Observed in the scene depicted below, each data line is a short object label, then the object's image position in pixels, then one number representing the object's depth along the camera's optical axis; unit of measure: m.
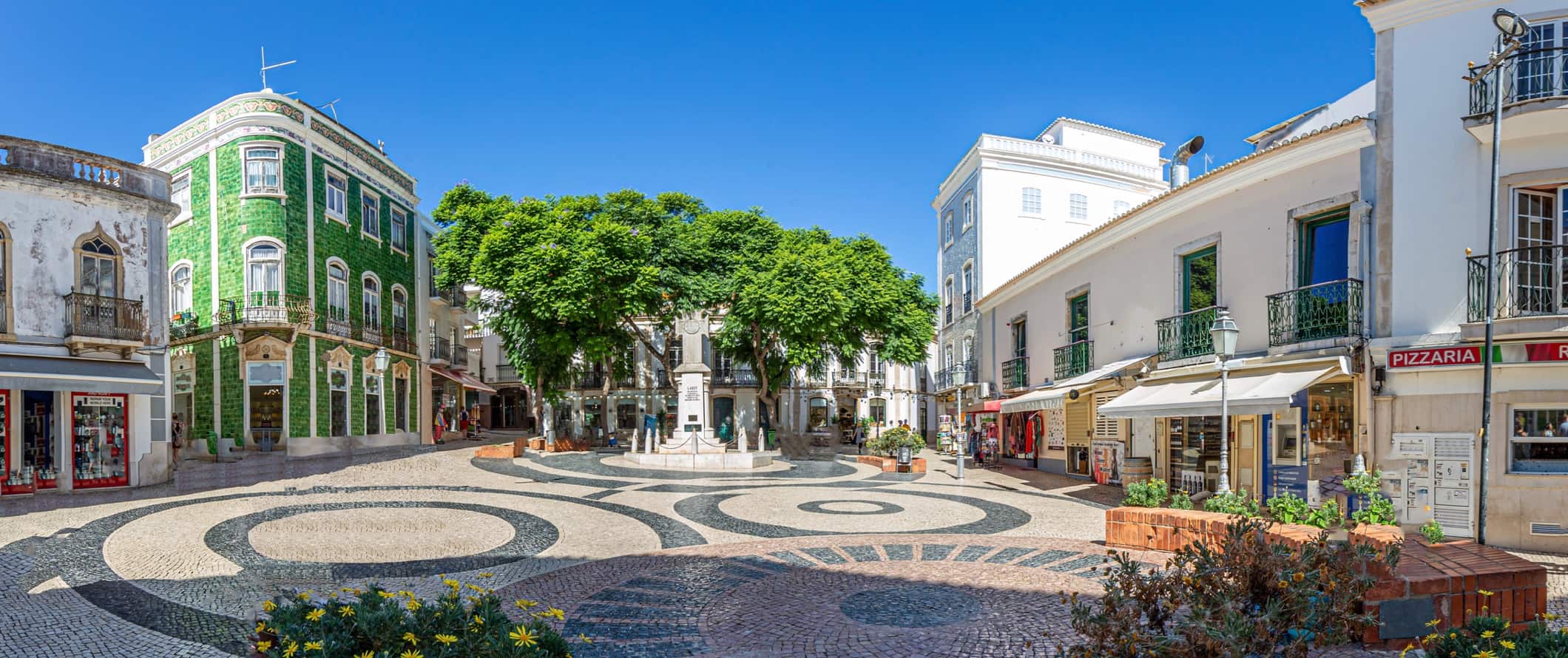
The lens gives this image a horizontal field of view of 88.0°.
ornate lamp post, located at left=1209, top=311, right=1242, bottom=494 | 10.67
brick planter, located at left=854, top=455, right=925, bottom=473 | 21.41
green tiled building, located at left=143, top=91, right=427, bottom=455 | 25.02
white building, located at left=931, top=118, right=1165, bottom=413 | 30.53
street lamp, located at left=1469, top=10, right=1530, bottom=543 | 9.35
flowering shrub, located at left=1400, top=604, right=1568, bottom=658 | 3.65
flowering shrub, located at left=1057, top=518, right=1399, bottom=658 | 3.64
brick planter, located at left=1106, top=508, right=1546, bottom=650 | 5.41
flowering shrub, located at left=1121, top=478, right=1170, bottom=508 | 9.75
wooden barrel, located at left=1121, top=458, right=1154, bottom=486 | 16.45
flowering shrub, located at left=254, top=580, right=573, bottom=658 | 3.51
